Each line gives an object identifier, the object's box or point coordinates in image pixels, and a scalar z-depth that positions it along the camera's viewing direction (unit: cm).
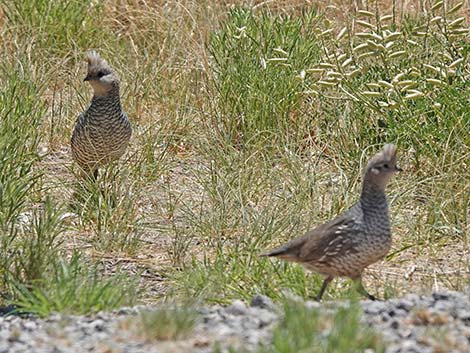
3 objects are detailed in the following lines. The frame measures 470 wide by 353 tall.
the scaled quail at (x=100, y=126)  1633
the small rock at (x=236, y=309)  1047
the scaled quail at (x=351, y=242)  1158
